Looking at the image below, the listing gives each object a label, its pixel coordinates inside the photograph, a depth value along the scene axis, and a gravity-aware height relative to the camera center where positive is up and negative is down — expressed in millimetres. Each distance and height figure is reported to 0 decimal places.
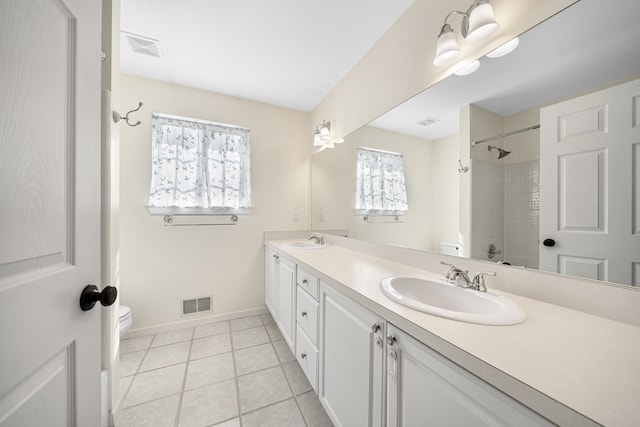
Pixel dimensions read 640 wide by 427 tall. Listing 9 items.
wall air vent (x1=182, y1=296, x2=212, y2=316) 2271 -953
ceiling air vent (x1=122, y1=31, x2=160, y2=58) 1662 +1293
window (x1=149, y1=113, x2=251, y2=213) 2146 +470
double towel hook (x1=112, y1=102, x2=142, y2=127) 1163 +501
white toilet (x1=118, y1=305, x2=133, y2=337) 1714 -831
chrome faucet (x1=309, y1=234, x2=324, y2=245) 2417 -286
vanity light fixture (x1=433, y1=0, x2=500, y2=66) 931 +810
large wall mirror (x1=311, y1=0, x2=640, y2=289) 714 +258
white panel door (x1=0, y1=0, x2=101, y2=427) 425 +4
